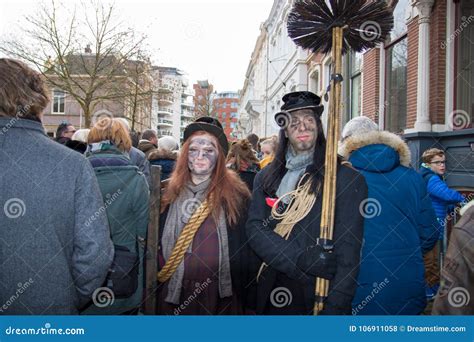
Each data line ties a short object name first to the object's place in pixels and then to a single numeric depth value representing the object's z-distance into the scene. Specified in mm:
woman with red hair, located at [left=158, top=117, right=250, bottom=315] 2836
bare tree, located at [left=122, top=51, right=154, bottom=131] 20125
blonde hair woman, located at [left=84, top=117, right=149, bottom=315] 3035
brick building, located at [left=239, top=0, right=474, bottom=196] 7535
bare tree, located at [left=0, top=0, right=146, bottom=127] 19094
